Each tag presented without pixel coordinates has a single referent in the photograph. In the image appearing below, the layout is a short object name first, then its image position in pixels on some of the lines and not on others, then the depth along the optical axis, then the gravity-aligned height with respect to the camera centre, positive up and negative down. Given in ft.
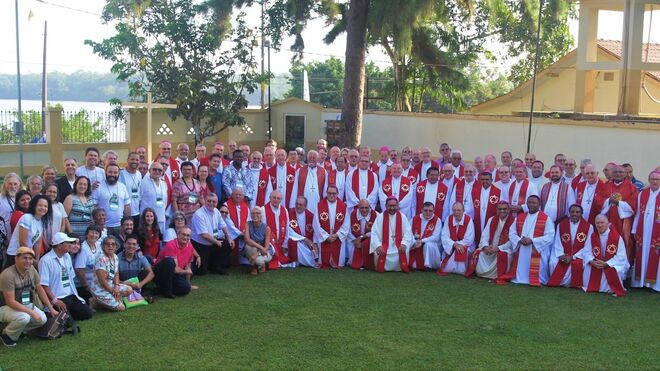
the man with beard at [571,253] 29.45 -4.56
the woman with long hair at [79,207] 25.62 -2.86
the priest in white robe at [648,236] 28.94 -3.69
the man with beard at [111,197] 27.12 -2.63
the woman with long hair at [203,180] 31.14 -2.19
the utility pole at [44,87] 87.98 +4.40
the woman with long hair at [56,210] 24.06 -2.84
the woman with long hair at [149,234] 27.17 -3.96
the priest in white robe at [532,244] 30.14 -4.30
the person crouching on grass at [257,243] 30.91 -4.76
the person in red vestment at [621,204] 29.61 -2.48
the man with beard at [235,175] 33.22 -2.05
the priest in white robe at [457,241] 31.68 -4.50
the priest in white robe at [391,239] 31.86 -4.55
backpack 21.59 -5.98
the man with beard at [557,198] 31.32 -2.47
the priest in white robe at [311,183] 35.01 -2.42
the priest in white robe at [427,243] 32.32 -4.70
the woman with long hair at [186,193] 30.37 -2.69
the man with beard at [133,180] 28.89 -2.10
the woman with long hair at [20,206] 23.80 -2.69
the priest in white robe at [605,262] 28.48 -4.67
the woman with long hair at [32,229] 23.03 -3.33
